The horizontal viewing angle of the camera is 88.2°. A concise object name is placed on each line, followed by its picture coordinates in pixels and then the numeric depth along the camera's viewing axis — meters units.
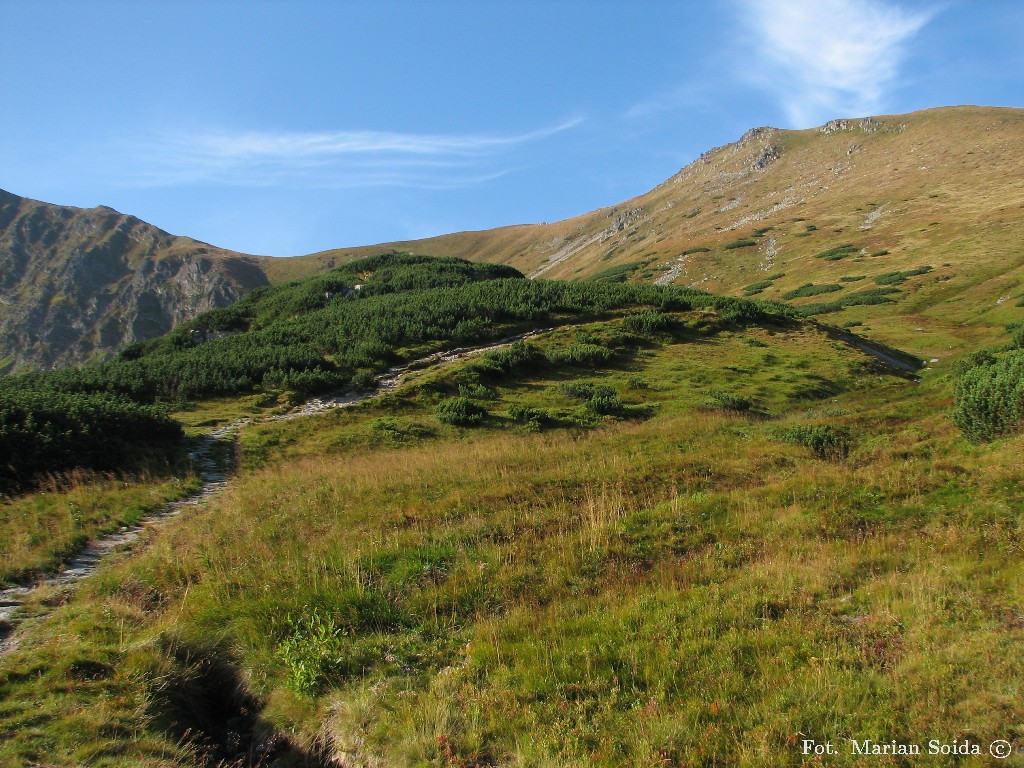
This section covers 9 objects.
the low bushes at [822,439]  14.06
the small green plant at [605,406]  24.50
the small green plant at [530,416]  22.64
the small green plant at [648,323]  38.72
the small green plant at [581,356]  32.41
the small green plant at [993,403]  12.02
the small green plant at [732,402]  24.59
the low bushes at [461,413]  23.08
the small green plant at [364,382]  27.89
